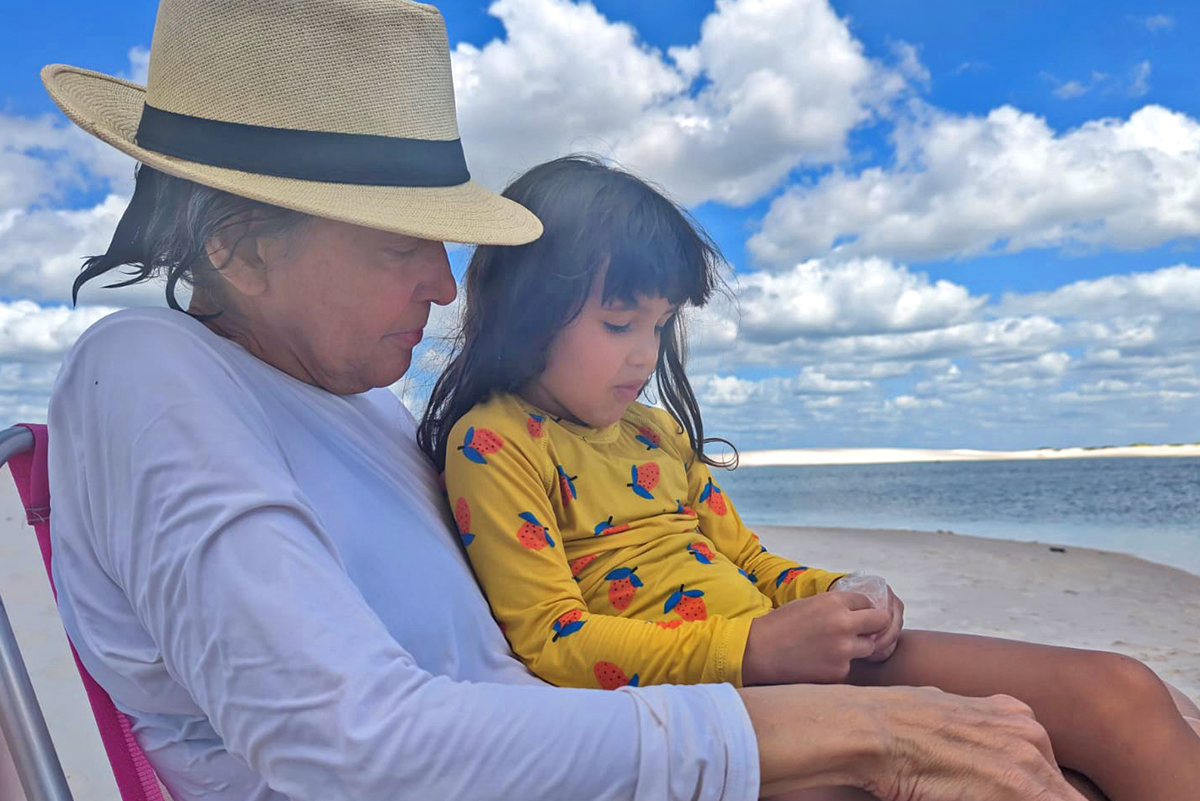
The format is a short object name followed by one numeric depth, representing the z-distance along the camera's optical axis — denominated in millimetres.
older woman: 928
